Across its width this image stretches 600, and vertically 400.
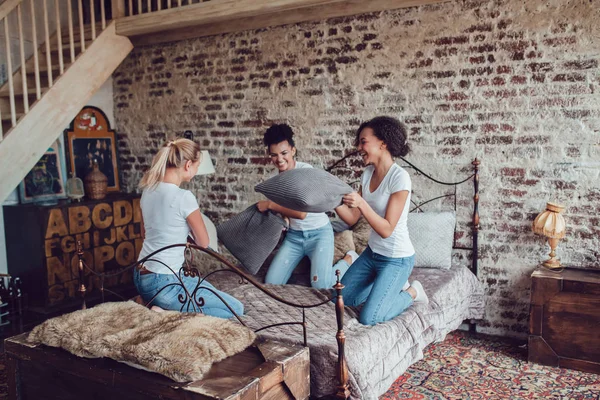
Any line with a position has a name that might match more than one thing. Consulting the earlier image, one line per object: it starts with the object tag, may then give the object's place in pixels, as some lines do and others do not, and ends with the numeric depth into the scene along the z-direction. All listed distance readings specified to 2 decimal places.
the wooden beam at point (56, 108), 5.06
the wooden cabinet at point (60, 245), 5.57
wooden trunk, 2.43
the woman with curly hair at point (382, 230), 3.49
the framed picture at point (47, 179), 5.94
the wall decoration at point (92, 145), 6.42
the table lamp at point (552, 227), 4.24
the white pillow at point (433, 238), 4.71
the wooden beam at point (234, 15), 4.87
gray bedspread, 2.97
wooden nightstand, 3.92
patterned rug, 3.62
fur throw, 2.52
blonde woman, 3.41
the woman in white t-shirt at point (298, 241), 4.42
